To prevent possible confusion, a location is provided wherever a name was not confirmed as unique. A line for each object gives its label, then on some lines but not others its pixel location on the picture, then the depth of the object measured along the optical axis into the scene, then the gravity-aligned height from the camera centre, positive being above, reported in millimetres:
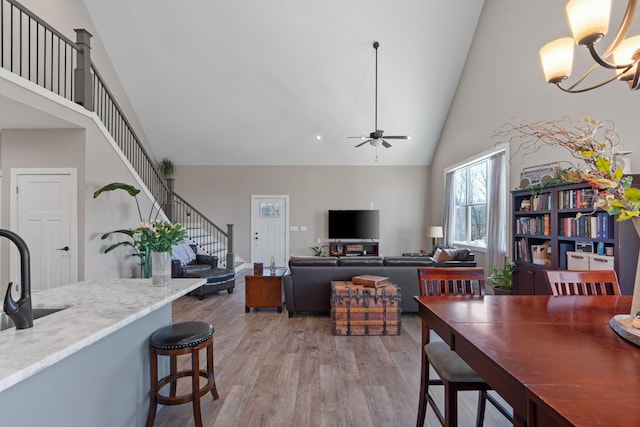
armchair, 5422 -989
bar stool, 1960 -815
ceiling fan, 5363 +1395
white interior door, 4180 -45
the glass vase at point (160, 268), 2191 -348
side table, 4621 -1074
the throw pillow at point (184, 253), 6058 -697
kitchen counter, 1134 -478
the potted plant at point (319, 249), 8703 -847
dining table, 827 -478
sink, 1724 -509
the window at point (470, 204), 6316 +317
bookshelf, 2994 -185
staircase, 4109 +1614
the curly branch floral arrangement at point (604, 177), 1210 +171
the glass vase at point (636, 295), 1280 -311
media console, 8453 -791
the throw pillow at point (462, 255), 4922 -561
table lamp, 7370 -310
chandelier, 1562 +974
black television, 8648 -148
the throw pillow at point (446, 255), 5004 -577
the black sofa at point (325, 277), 4371 -806
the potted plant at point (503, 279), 4488 -877
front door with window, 8891 -297
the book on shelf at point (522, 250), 4336 -435
